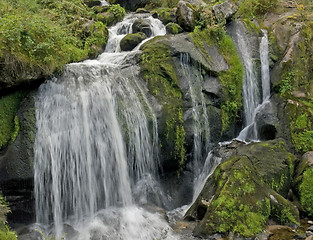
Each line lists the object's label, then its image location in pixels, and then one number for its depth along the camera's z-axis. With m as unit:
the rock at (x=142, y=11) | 15.44
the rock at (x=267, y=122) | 8.98
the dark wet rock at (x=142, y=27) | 11.70
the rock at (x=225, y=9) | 10.52
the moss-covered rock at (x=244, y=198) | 5.71
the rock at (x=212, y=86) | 8.78
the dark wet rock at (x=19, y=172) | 6.15
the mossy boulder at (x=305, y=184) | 6.77
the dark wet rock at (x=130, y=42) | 10.40
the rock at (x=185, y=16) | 10.38
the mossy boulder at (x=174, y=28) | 11.05
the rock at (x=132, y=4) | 17.20
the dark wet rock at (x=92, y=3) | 15.53
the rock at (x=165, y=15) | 13.31
